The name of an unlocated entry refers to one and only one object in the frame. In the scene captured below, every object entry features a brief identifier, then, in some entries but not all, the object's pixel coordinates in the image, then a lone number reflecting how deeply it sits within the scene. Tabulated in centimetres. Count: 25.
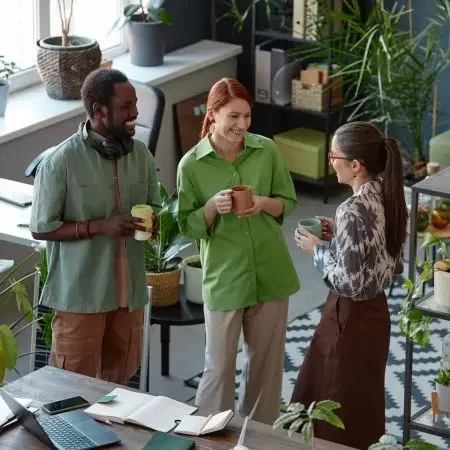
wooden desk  499
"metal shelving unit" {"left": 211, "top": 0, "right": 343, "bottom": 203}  1084
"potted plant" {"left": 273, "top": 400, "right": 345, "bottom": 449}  440
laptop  492
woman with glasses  583
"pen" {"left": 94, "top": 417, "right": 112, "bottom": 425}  517
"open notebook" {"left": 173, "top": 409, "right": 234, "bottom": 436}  507
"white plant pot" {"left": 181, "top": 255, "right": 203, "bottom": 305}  737
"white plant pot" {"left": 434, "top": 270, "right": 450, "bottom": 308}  599
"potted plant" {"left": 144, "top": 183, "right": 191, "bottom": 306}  738
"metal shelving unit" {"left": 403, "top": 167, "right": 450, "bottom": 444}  588
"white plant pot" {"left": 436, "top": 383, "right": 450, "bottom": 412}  639
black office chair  881
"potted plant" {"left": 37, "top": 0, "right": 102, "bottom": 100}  946
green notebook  494
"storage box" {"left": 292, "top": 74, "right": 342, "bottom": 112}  1079
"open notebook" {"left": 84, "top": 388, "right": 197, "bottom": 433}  513
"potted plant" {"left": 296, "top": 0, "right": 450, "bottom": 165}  1000
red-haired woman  632
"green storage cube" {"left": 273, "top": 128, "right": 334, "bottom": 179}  1097
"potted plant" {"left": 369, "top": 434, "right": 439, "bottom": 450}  452
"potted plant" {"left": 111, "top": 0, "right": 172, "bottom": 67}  1028
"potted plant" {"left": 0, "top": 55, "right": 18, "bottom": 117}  918
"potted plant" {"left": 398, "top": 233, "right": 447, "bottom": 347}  615
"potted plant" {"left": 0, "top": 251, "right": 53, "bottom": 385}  517
